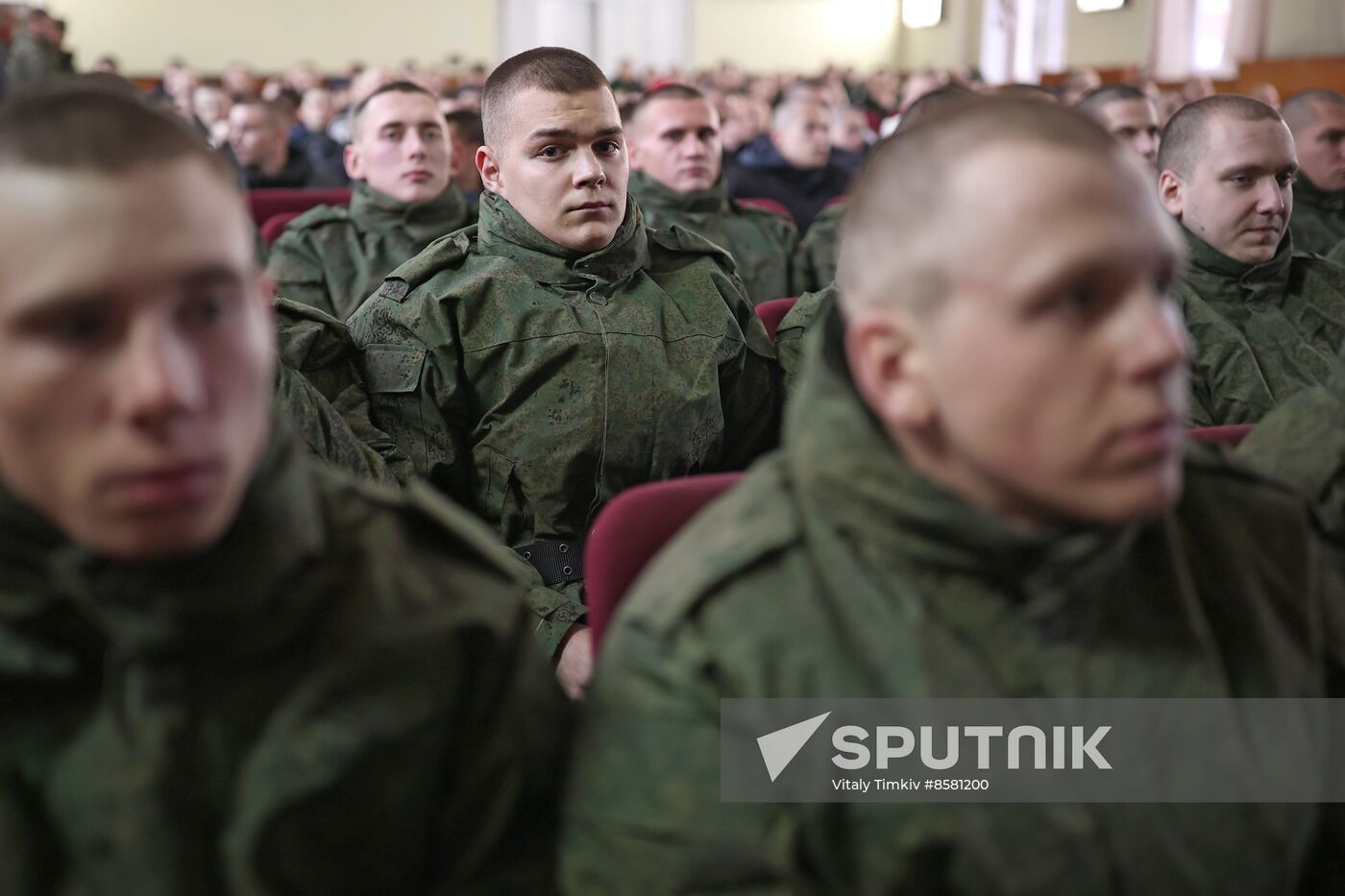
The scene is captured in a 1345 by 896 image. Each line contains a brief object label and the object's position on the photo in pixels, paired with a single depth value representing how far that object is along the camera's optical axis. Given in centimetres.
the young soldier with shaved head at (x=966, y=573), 86
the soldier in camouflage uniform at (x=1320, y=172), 365
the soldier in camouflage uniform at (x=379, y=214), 334
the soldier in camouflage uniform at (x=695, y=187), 384
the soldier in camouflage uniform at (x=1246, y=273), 231
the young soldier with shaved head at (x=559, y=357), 208
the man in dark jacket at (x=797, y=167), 522
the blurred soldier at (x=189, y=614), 78
